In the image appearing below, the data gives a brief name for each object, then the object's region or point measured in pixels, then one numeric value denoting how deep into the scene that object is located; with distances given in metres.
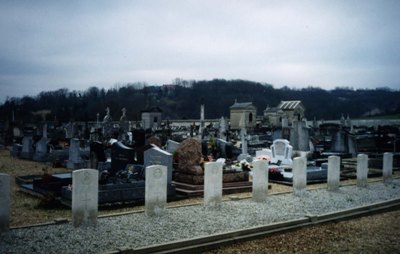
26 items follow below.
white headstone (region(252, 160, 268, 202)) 9.88
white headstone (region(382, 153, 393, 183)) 13.50
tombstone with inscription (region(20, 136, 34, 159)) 20.98
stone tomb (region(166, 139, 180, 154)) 16.48
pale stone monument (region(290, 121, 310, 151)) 20.71
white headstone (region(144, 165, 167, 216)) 8.15
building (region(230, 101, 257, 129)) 59.81
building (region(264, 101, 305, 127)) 60.66
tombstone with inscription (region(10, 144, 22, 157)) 22.05
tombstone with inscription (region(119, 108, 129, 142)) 25.39
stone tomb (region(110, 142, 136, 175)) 12.95
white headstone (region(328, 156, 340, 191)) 11.74
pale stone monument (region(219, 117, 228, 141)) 26.19
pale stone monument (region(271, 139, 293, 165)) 16.73
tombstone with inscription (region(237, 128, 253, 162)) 17.91
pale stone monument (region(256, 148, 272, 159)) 17.22
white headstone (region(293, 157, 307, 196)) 10.88
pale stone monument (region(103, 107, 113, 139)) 26.31
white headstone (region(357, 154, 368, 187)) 12.49
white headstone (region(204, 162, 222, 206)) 9.03
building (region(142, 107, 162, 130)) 46.53
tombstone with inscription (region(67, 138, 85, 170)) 16.81
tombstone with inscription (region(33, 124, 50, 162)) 19.86
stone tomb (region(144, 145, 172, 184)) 11.49
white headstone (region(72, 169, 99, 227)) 7.21
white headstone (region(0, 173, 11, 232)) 6.52
